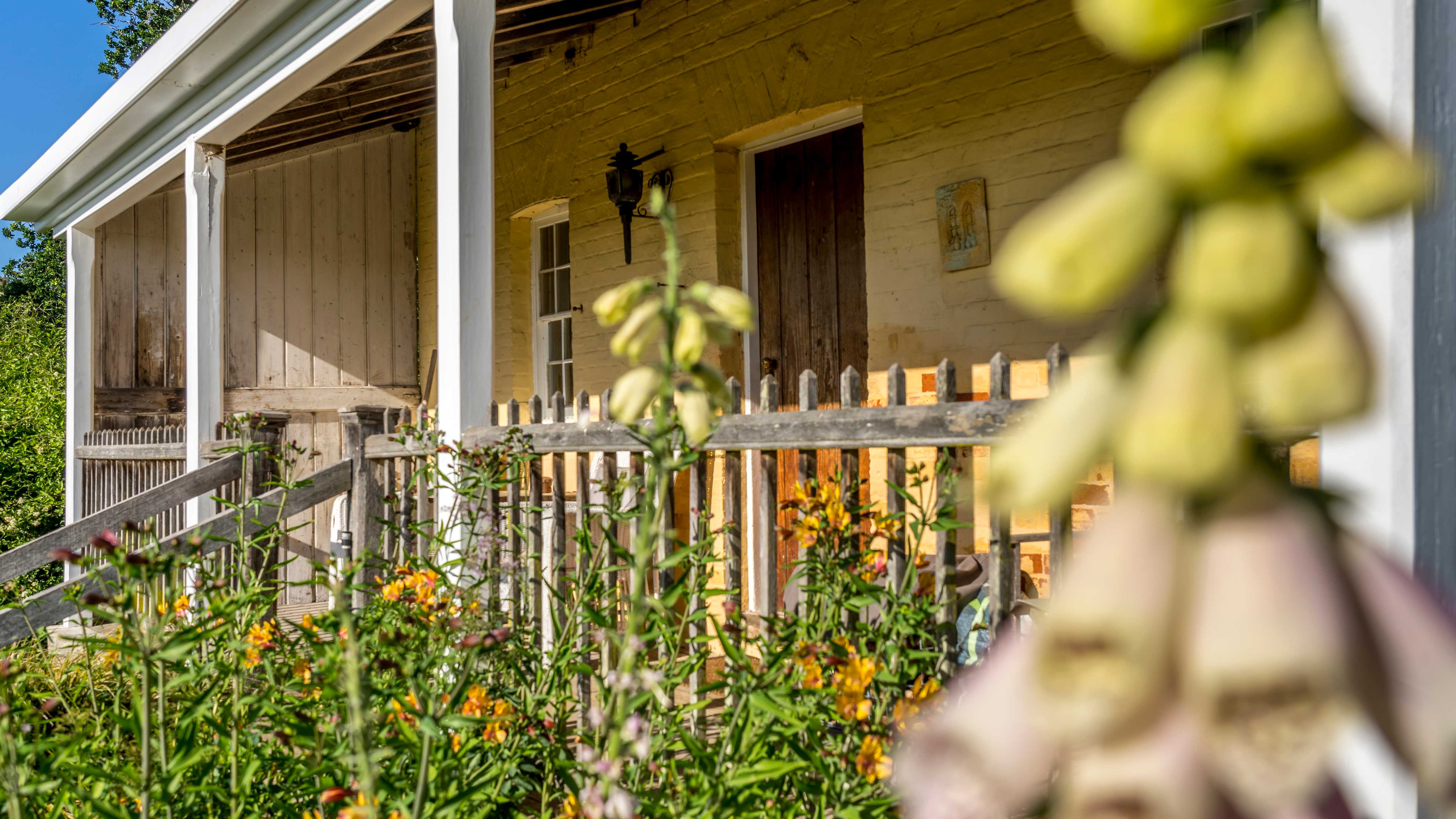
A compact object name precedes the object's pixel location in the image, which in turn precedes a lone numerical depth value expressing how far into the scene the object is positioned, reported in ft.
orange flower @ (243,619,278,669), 6.04
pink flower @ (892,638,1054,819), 0.90
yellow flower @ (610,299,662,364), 2.09
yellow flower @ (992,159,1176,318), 0.89
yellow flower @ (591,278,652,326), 2.14
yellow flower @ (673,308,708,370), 2.01
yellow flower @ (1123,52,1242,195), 0.83
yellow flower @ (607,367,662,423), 2.21
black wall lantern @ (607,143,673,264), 20.70
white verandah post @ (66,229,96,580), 26.09
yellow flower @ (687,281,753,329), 2.24
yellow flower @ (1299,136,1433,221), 0.84
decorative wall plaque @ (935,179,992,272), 15.33
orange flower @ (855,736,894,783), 4.98
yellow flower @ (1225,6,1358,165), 0.81
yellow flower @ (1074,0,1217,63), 0.85
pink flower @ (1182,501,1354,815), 0.78
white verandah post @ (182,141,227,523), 19.35
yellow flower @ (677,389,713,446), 2.26
